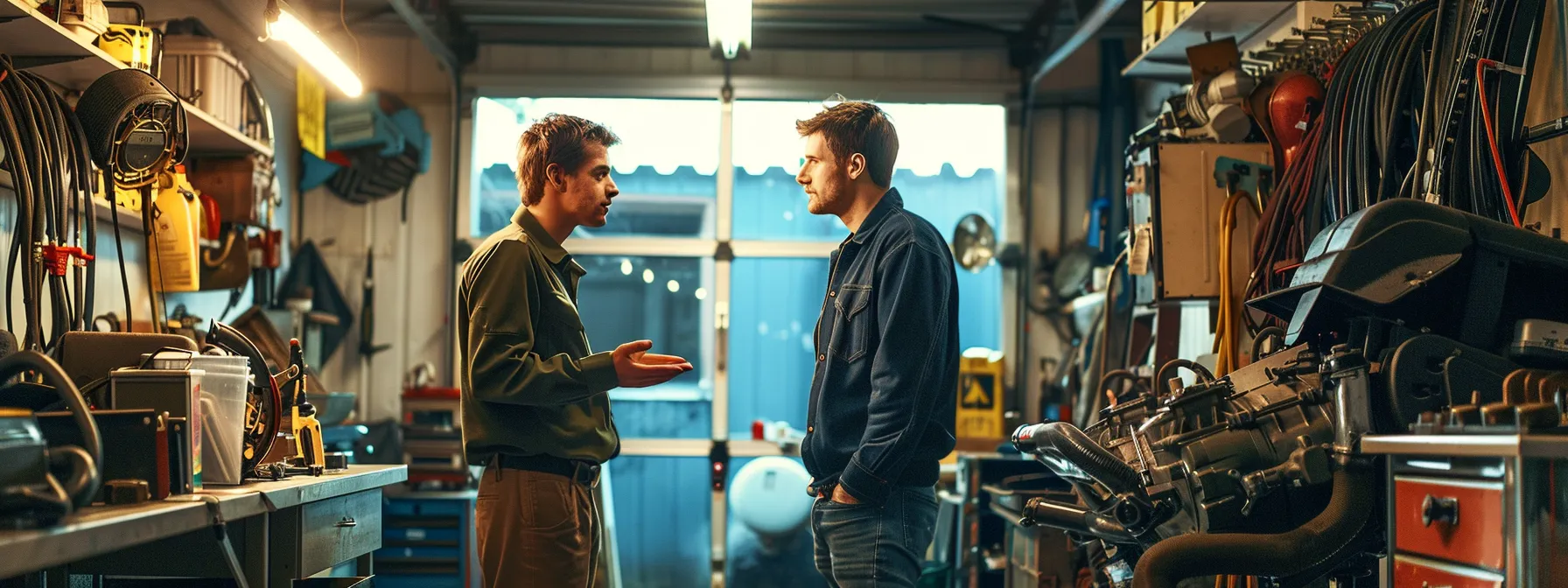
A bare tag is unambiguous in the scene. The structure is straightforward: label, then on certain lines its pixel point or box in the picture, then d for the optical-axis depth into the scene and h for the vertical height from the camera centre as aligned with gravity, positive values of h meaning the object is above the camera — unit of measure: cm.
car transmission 202 -11
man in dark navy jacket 253 -10
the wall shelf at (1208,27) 429 +104
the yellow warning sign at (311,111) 606 +97
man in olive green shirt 257 -20
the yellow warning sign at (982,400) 630 -40
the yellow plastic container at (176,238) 428 +24
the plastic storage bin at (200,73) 450 +85
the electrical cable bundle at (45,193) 317 +30
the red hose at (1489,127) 249 +40
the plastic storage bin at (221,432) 252 -24
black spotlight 339 +51
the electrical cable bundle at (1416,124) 254 +45
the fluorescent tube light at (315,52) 418 +93
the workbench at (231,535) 175 -43
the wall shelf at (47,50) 315 +70
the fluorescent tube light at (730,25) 522 +127
